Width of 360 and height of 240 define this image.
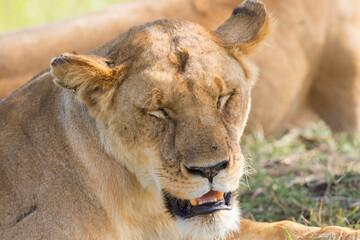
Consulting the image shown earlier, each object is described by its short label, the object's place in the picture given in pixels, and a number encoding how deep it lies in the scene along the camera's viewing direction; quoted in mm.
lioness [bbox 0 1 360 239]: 5598
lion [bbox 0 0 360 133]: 11172
